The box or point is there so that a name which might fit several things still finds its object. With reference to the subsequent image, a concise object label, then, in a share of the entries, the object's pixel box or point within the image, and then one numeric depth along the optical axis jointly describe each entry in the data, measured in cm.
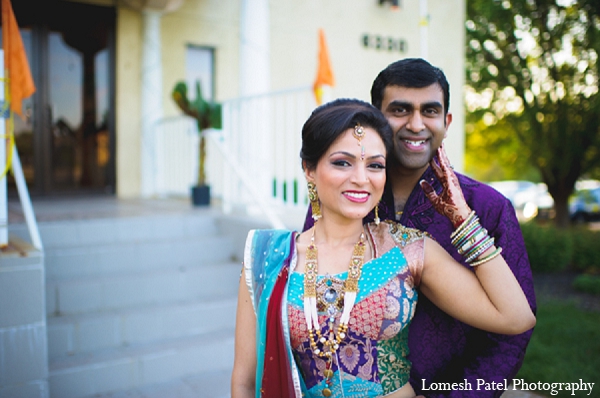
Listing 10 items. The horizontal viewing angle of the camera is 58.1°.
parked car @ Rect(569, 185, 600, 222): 2136
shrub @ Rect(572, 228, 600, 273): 1039
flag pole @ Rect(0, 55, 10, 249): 326
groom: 182
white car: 2185
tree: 1205
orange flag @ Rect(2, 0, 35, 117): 340
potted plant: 637
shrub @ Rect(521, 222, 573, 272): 988
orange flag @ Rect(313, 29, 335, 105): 473
